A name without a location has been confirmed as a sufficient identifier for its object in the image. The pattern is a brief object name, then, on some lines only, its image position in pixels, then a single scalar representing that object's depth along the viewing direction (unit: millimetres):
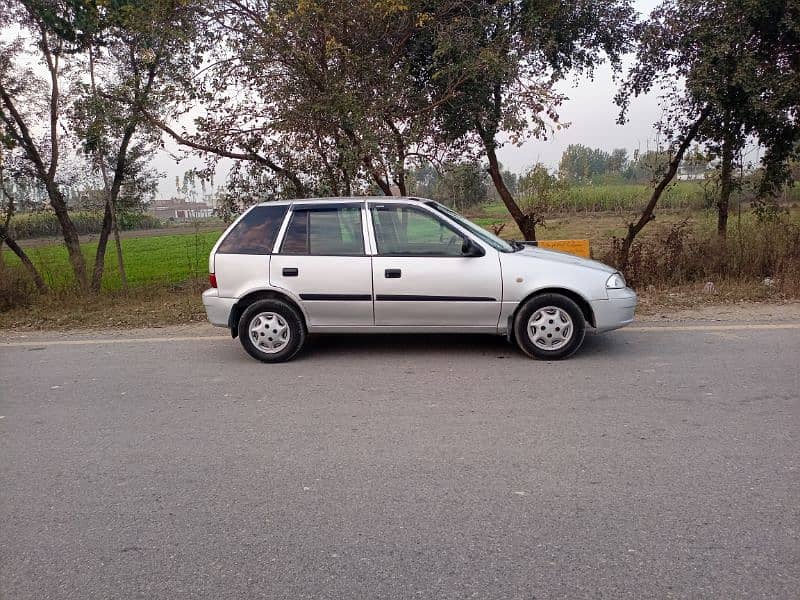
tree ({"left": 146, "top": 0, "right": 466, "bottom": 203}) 9406
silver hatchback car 6492
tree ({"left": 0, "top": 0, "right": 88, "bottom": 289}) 11617
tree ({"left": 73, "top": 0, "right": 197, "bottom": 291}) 9828
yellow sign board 9355
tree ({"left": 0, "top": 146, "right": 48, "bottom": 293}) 11914
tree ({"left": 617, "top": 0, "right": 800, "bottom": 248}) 9688
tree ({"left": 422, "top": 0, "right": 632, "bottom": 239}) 9789
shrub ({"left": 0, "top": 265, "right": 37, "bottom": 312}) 10453
